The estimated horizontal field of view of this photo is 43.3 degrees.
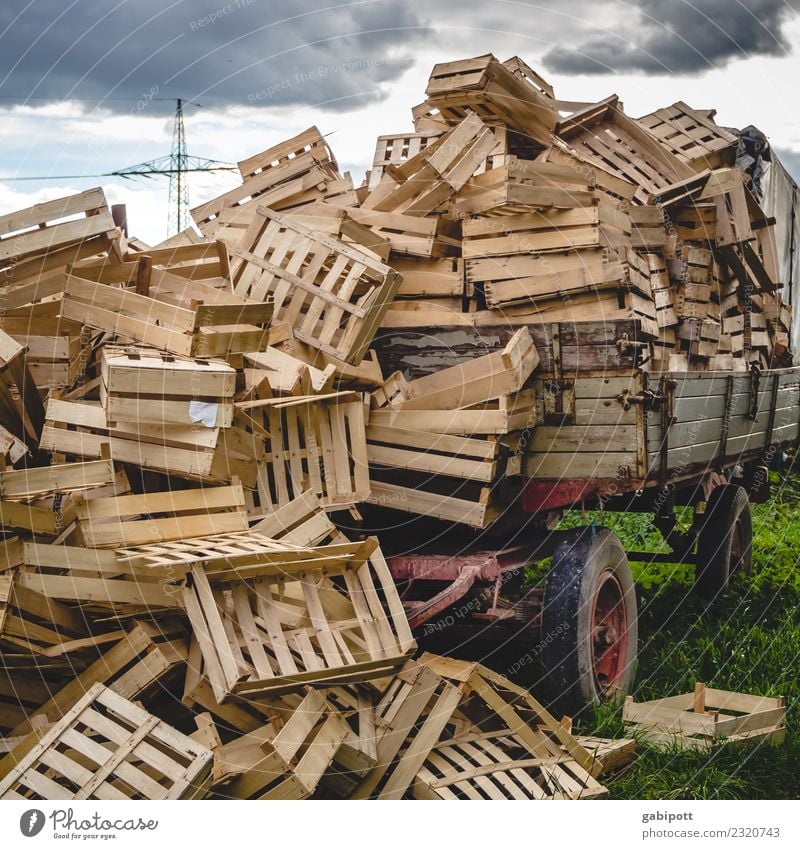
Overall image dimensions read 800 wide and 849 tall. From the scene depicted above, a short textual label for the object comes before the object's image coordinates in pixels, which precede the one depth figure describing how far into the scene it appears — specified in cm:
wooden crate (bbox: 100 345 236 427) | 458
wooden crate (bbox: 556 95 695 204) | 798
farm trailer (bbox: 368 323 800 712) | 554
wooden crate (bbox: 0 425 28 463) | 488
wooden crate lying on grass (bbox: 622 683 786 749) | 531
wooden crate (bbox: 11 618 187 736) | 456
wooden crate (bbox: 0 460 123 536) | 448
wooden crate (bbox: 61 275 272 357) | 501
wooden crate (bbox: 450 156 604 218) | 633
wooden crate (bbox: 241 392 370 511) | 538
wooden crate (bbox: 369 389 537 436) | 540
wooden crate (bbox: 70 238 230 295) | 597
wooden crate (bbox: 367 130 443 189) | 822
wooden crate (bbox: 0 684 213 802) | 396
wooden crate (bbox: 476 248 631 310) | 613
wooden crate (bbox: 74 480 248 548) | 458
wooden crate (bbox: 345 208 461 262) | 661
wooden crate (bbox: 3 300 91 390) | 564
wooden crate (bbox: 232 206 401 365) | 582
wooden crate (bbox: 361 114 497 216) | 675
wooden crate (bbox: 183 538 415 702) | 412
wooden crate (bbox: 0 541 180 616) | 446
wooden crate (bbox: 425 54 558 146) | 741
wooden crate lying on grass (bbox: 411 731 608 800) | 468
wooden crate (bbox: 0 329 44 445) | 503
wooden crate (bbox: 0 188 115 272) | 576
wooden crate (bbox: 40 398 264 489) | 467
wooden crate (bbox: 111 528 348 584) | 412
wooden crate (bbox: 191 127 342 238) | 777
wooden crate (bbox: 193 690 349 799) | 416
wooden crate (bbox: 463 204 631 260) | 623
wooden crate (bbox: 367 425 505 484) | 539
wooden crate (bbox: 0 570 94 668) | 439
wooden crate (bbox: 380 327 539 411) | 546
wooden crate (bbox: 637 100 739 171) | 864
